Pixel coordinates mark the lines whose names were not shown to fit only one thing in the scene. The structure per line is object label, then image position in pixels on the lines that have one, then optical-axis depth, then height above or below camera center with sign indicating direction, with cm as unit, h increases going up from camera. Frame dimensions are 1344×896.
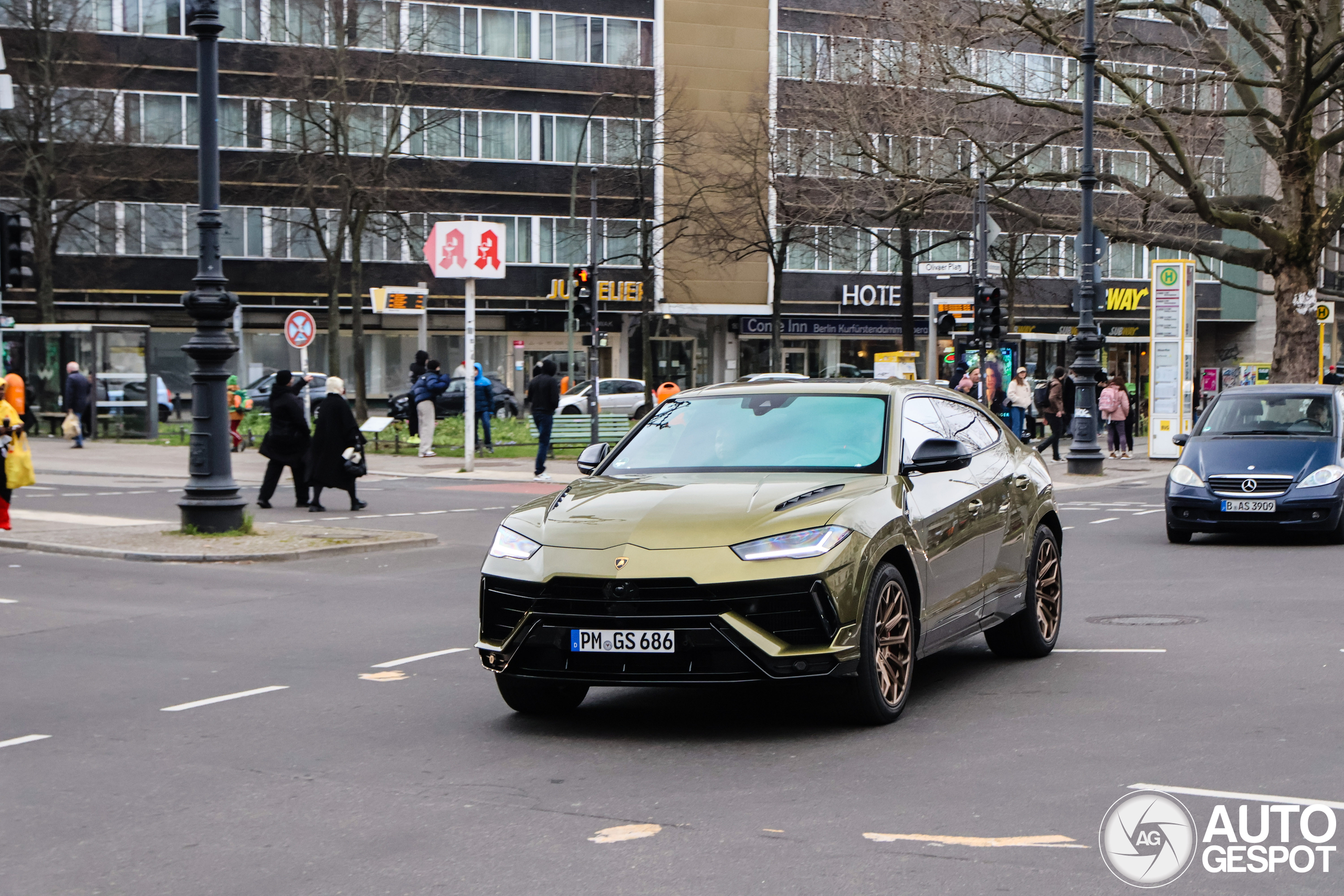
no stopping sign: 3148 +72
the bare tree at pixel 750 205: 4641 +500
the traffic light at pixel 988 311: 2917 +105
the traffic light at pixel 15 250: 1909 +135
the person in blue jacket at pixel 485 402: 3400 -72
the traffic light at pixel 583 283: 3359 +175
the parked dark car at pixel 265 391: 4922 -72
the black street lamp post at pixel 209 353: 1598 +14
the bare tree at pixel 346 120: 4516 +734
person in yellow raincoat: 1661 -67
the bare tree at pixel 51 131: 4525 +652
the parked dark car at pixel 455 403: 4556 -107
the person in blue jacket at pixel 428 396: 3198 -55
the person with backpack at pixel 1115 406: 3375 -73
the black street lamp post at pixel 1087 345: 2727 +44
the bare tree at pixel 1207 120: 2966 +475
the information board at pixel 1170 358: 3312 +26
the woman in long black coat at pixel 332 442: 1998 -91
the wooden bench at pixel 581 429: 3362 -127
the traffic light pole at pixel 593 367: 3164 +3
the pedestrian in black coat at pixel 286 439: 2047 -89
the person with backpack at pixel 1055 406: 3331 -72
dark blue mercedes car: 1558 -93
